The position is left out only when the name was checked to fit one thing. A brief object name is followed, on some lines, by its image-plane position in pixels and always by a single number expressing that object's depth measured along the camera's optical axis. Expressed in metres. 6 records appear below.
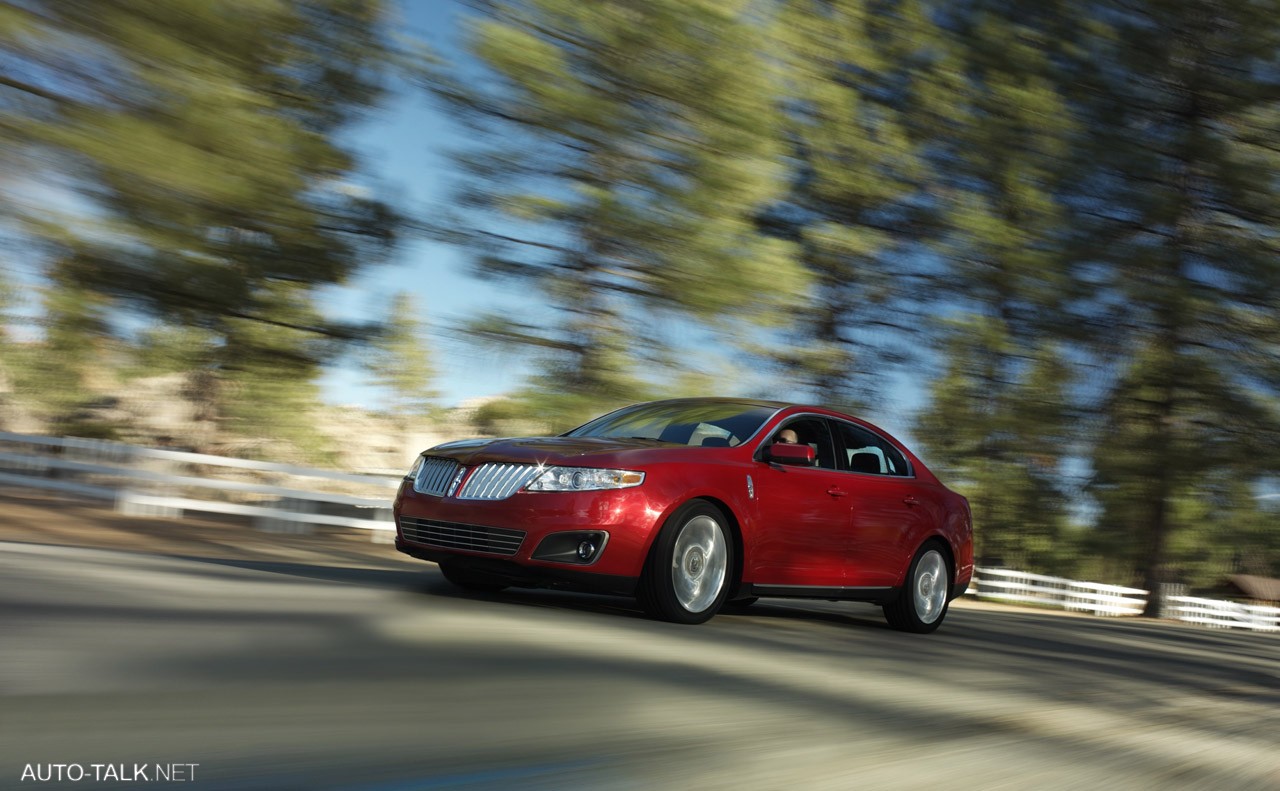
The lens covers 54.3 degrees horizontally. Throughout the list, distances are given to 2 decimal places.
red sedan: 6.90
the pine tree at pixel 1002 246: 22.16
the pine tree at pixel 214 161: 11.51
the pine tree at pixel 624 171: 15.80
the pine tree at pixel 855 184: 21.16
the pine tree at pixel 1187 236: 21.80
